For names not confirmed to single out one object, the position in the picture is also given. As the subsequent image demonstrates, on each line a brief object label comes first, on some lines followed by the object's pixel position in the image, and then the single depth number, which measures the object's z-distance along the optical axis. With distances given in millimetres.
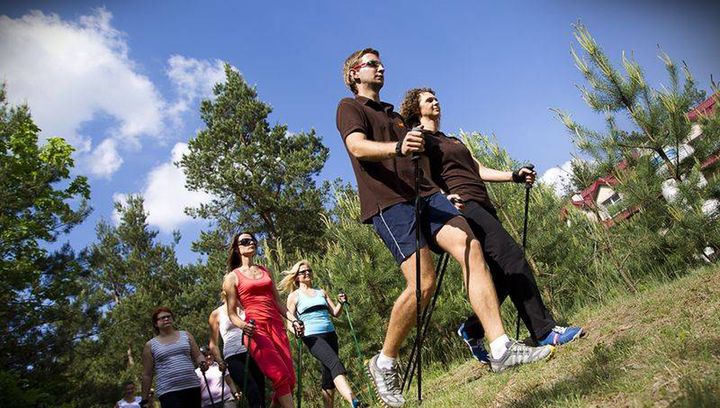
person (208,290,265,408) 4836
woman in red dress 4551
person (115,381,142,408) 8320
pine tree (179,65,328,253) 22062
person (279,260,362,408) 5301
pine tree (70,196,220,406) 16141
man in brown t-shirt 2943
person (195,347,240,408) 6839
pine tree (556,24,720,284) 6688
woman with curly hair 3725
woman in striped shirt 4859
